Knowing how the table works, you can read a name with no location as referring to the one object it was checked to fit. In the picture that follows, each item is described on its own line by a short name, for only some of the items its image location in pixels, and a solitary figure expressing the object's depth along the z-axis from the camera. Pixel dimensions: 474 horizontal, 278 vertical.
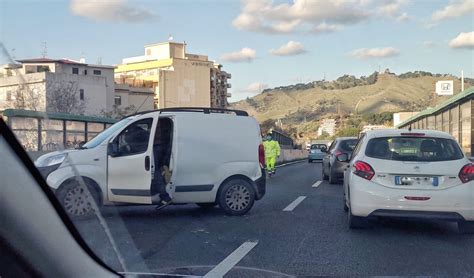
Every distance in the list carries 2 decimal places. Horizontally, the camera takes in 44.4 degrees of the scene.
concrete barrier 41.78
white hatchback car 8.12
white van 9.38
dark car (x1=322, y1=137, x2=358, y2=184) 17.84
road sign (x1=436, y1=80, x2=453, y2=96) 80.31
